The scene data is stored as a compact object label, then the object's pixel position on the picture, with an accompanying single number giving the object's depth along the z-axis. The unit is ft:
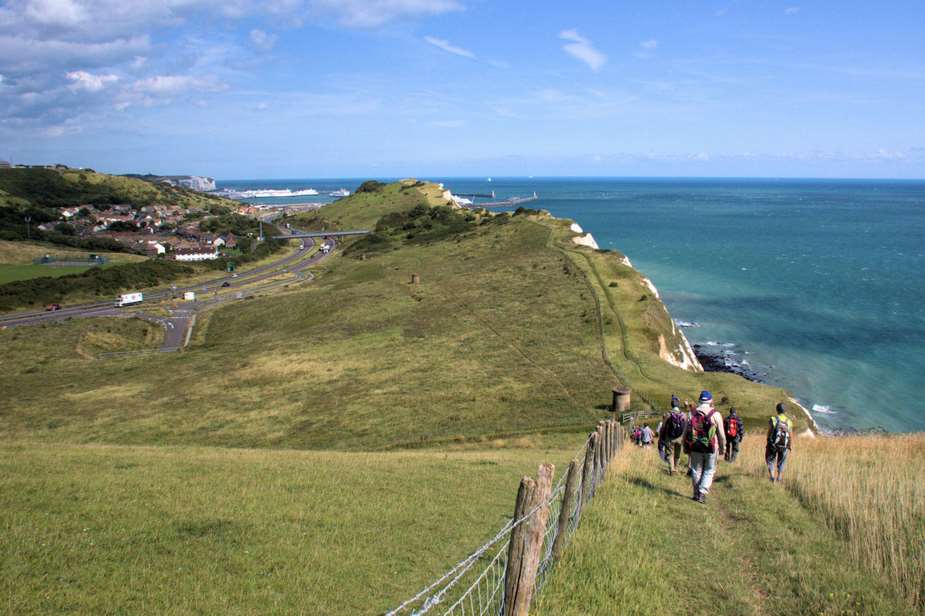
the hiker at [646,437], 82.20
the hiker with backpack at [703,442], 43.21
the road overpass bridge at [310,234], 521.65
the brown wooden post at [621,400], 115.34
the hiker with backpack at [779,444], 49.80
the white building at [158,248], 473.26
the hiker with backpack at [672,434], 54.03
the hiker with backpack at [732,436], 62.54
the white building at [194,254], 443.32
